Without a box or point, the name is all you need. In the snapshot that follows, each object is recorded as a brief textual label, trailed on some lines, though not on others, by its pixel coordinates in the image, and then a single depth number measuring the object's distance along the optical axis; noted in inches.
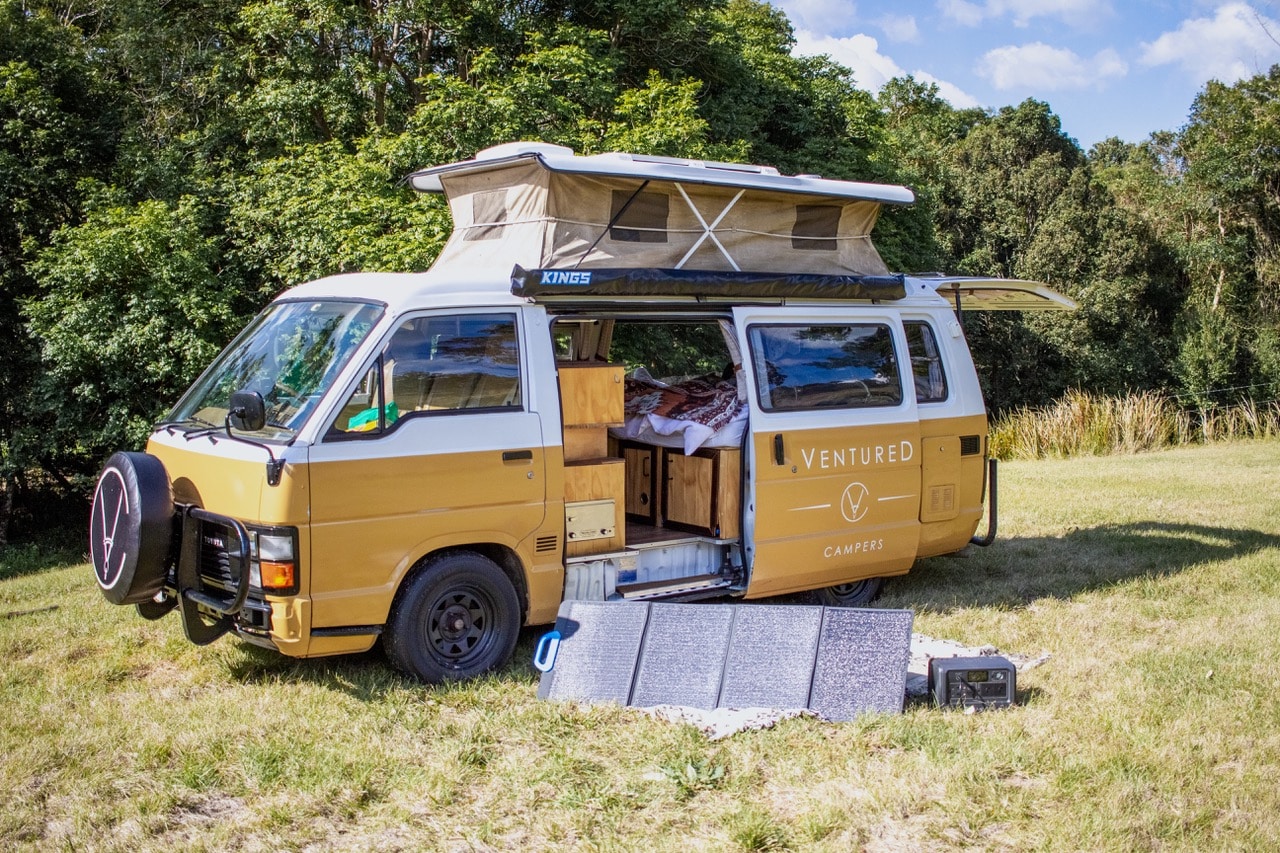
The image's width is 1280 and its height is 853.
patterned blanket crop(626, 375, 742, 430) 302.5
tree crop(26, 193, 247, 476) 504.7
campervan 233.9
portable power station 234.7
